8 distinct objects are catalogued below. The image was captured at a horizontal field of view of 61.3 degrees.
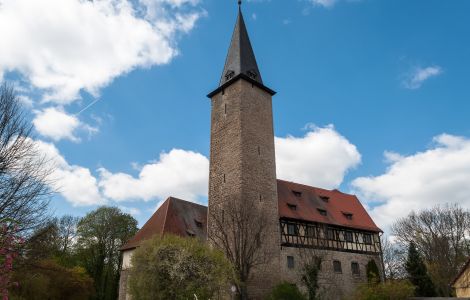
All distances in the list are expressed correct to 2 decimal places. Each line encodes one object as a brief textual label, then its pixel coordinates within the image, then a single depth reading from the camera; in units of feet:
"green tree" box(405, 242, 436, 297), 91.45
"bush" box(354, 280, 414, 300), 78.48
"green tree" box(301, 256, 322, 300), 76.48
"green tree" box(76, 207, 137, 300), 131.64
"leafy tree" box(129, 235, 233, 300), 60.75
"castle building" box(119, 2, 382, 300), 84.99
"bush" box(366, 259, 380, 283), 93.41
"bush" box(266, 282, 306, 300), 72.43
